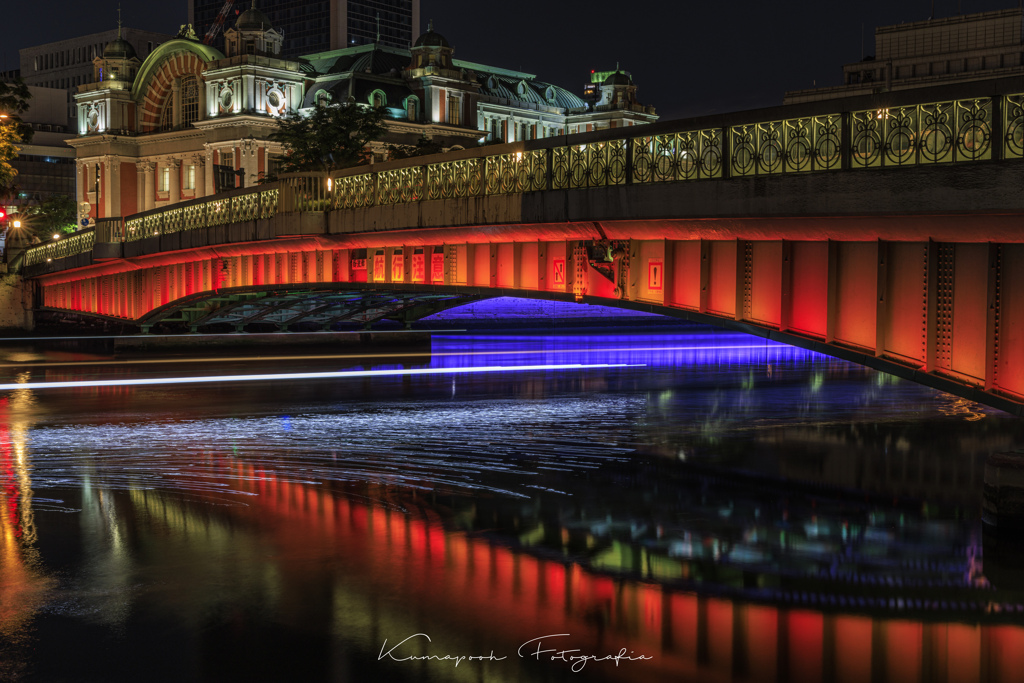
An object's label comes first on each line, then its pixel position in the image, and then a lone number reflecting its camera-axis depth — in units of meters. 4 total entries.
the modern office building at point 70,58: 174.00
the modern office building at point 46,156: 152.12
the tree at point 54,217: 100.42
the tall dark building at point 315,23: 192.38
